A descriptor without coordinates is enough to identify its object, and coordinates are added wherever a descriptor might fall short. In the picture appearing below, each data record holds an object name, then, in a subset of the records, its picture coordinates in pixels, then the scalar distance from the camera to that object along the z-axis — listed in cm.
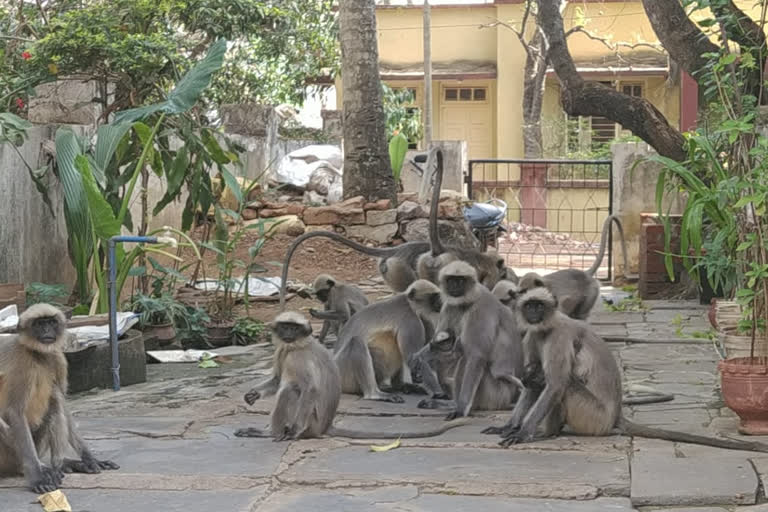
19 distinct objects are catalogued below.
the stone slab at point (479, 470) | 471
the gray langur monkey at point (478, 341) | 617
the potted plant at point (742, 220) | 542
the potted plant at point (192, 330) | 881
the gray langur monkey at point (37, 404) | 479
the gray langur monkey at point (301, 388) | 557
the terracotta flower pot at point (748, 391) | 539
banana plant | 775
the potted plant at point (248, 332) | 903
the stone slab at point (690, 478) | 448
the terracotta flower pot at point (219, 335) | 897
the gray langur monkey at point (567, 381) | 546
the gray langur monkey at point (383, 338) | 683
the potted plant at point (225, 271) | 897
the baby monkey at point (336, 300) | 780
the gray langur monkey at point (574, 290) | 821
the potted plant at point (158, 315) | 855
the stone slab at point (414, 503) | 446
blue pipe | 699
